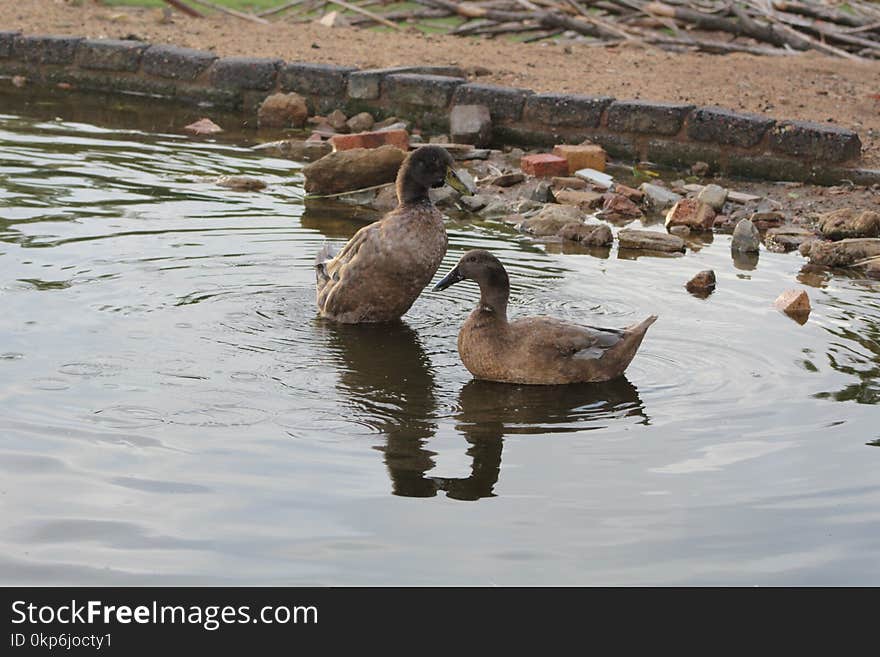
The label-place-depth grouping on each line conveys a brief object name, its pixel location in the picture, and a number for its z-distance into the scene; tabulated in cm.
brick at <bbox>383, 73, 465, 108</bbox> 1449
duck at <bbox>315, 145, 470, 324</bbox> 815
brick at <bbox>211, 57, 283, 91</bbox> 1566
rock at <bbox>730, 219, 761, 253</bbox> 1045
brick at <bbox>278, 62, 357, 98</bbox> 1524
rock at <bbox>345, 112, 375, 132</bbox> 1470
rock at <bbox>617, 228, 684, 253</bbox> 1034
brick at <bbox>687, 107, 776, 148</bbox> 1291
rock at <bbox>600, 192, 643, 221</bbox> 1152
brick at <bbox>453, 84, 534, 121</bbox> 1409
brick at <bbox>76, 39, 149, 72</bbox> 1652
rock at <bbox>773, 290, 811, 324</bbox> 855
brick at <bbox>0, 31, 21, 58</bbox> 1709
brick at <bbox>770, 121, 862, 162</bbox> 1254
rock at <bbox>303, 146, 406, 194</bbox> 1173
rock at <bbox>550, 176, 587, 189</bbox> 1233
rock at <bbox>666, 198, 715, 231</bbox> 1114
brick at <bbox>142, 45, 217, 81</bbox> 1609
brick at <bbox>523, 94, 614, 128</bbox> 1372
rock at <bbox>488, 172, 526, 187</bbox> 1238
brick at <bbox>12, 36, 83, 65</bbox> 1681
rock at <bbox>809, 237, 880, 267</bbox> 1002
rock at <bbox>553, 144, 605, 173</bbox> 1284
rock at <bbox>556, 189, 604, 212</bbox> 1178
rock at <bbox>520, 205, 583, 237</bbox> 1079
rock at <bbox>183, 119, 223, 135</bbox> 1454
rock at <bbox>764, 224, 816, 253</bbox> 1061
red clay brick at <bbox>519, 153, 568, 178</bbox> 1255
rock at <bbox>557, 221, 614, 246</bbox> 1040
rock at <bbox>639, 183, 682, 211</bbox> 1188
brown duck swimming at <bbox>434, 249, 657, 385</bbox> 709
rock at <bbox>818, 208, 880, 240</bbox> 1055
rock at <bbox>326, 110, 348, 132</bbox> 1484
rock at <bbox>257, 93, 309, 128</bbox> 1512
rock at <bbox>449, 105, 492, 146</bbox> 1387
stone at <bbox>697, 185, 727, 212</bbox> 1162
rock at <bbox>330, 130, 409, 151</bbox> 1290
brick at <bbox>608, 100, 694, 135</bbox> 1334
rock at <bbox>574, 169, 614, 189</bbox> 1229
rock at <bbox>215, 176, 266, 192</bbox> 1192
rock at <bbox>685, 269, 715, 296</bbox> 905
